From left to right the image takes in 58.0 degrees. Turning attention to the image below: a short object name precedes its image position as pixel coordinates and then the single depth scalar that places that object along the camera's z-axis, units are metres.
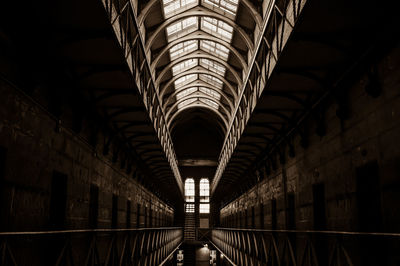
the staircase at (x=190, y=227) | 32.06
